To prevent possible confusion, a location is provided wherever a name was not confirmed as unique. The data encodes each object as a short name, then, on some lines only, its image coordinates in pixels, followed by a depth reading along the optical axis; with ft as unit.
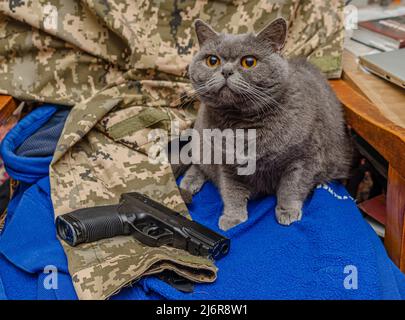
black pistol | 3.46
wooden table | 3.51
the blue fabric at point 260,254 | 3.17
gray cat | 3.57
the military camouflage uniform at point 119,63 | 4.24
